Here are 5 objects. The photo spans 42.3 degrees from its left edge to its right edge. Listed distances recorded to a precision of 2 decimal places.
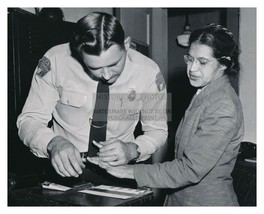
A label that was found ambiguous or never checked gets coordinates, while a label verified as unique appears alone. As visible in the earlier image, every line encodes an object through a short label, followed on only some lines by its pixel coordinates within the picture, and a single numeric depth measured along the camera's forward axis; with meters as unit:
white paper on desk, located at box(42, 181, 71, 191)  1.46
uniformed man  1.61
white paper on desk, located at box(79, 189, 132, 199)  1.33
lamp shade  5.55
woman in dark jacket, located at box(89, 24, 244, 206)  1.44
